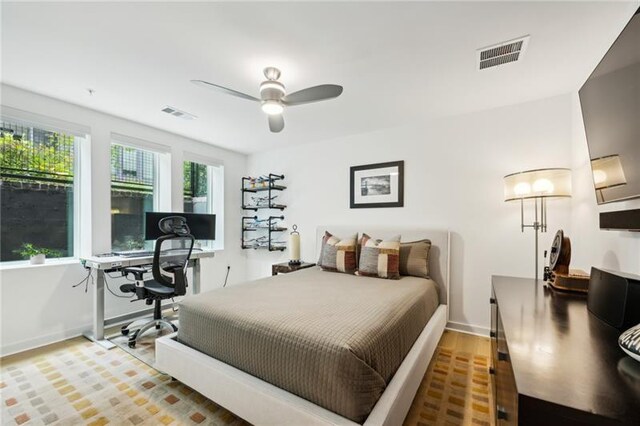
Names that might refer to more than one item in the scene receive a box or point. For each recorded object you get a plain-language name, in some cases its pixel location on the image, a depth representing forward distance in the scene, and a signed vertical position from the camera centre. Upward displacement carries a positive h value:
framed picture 3.44 +0.36
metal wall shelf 4.40 -0.10
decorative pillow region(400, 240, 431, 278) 2.84 -0.49
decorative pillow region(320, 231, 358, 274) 3.10 -0.50
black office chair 2.64 -0.58
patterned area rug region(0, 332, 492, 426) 1.66 -1.26
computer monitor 3.36 -0.16
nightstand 3.69 -0.75
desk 2.62 -0.62
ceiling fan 1.94 +0.88
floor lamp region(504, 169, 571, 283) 2.23 +0.22
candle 3.96 -0.50
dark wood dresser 0.65 -0.48
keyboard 3.00 -0.46
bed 1.26 -0.77
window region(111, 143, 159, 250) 3.35 +0.27
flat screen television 1.19 +0.48
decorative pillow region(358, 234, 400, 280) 2.76 -0.49
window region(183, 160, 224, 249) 4.26 +0.35
